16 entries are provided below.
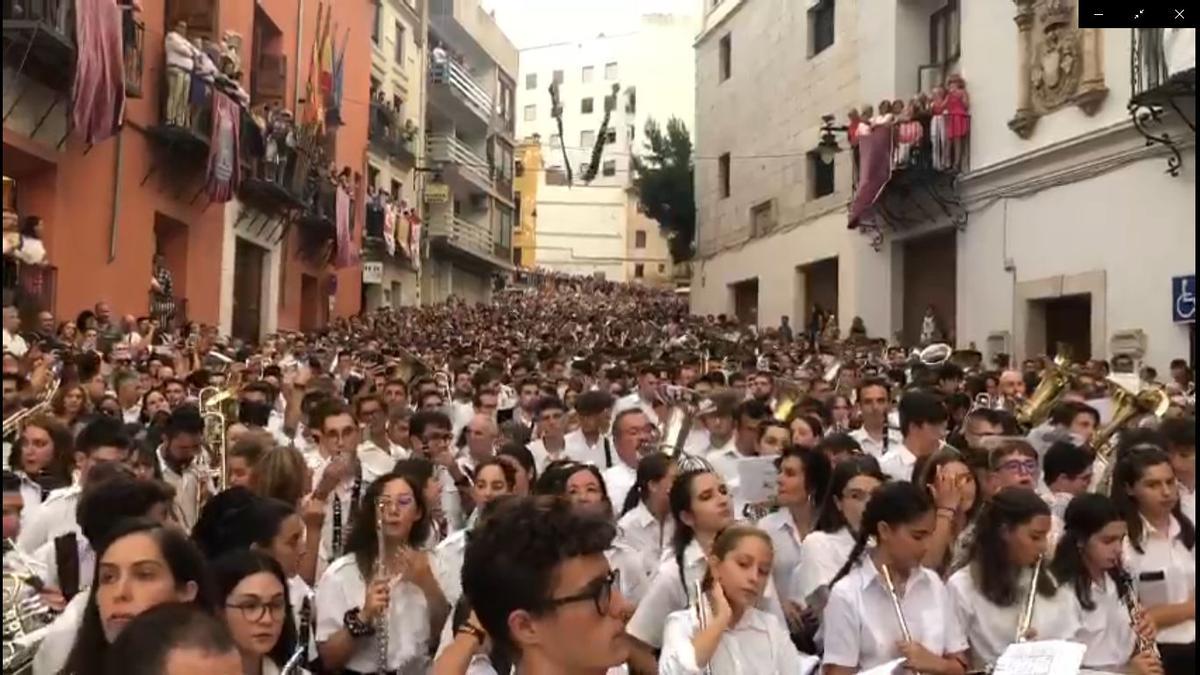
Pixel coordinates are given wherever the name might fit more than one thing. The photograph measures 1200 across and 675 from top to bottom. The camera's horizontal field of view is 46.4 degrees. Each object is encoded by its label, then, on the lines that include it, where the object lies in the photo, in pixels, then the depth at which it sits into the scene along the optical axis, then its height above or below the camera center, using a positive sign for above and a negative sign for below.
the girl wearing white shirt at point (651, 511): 5.88 -0.55
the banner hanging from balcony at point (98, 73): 14.51 +3.20
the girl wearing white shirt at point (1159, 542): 5.24 -0.58
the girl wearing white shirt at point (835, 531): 5.46 -0.58
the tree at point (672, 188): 44.38 +6.32
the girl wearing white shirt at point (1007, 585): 4.70 -0.67
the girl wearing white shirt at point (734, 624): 4.19 -0.73
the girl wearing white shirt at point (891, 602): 4.59 -0.71
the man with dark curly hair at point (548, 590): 2.70 -0.41
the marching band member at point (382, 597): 4.81 -0.76
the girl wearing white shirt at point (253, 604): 3.77 -0.62
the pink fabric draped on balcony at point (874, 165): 22.50 +3.64
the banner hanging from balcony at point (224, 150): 19.56 +3.20
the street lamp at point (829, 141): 25.10 +4.48
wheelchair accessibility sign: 15.60 +1.06
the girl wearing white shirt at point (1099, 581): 4.69 -0.65
